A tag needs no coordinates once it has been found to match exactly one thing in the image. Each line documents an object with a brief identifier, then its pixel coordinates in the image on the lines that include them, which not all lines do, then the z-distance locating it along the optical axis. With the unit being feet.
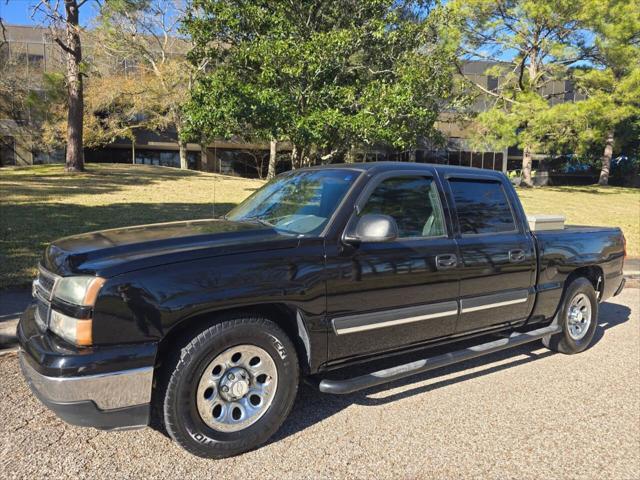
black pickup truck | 9.30
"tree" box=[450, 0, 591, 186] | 86.99
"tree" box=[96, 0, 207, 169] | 95.35
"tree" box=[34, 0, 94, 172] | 66.90
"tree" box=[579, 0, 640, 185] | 83.05
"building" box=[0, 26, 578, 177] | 109.65
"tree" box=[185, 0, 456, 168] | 49.52
